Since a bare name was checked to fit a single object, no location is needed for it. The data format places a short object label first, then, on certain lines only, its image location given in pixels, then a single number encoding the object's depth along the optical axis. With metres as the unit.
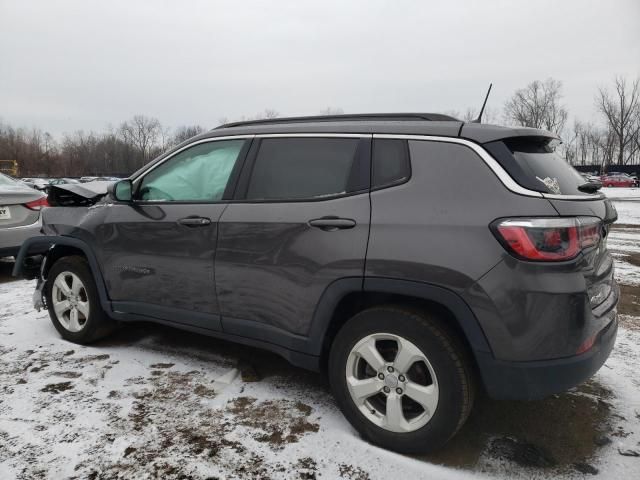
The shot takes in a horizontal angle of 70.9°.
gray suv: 2.08
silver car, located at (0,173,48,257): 6.21
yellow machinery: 68.26
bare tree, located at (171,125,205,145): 90.81
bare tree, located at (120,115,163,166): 101.81
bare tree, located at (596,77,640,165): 64.75
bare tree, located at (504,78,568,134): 66.56
